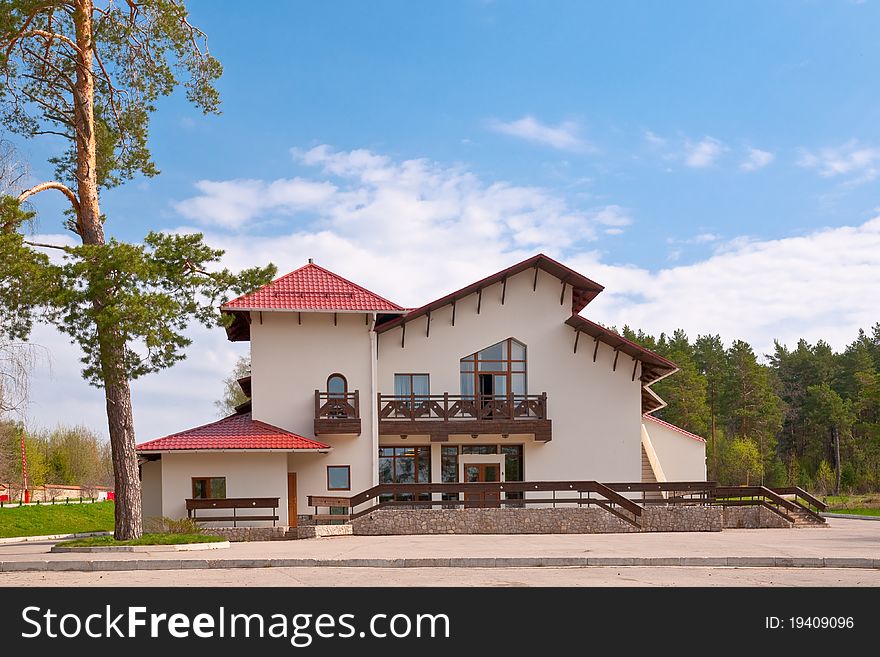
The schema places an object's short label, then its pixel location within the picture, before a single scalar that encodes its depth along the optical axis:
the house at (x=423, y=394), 31.42
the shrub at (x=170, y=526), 25.55
